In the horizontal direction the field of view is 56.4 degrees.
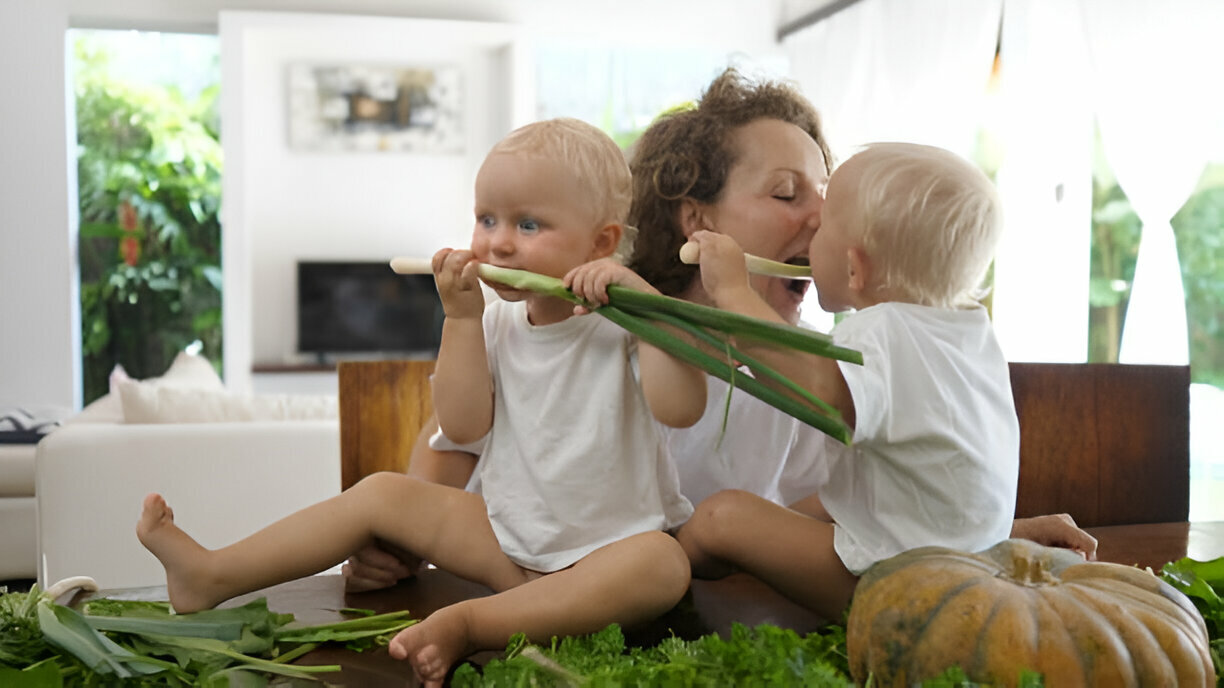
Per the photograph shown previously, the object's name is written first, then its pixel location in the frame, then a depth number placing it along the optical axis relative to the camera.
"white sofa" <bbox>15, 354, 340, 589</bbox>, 2.98
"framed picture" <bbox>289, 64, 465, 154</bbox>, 7.61
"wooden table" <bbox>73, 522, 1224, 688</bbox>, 0.97
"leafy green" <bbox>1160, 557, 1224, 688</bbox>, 0.99
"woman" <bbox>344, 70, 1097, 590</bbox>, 1.35
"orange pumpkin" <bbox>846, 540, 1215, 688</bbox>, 0.76
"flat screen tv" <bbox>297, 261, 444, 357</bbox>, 7.66
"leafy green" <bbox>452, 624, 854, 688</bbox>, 0.78
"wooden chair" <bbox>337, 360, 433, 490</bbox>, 1.70
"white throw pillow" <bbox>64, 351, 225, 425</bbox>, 3.47
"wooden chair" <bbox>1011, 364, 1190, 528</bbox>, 1.81
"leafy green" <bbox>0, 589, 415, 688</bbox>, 0.88
